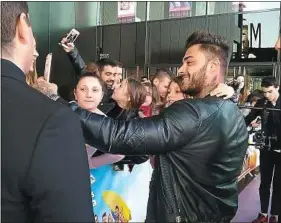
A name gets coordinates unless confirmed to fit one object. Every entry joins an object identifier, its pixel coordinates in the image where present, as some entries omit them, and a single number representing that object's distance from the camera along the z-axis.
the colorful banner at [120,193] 2.41
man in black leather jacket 1.13
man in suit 0.65
